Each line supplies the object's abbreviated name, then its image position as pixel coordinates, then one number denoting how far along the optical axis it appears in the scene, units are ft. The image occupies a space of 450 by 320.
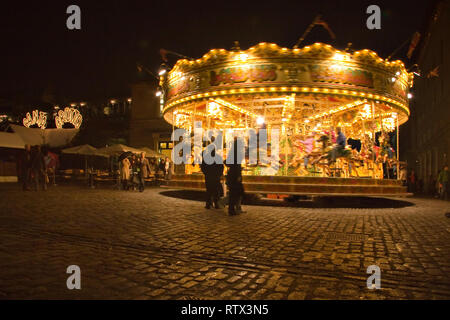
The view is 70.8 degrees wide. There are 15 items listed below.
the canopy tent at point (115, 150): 69.19
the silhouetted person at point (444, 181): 50.95
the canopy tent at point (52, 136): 101.65
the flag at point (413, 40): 38.96
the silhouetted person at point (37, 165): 45.93
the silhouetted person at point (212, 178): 30.01
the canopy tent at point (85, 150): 69.11
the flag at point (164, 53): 46.26
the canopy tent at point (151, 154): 78.52
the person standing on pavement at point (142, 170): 52.47
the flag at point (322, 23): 38.37
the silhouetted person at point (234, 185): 26.55
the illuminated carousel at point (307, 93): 37.35
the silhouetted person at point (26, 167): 46.44
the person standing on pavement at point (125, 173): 54.62
